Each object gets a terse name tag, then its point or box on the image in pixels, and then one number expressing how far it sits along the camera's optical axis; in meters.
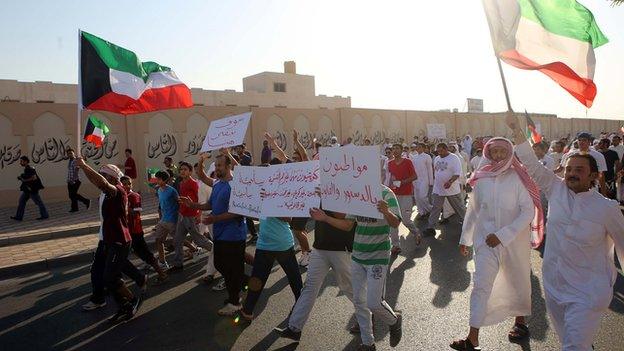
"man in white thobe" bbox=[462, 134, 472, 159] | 22.55
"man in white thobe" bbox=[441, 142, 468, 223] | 10.36
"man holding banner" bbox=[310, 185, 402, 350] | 3.98
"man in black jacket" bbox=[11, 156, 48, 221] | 12.37
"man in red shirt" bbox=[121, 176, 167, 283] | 6.45
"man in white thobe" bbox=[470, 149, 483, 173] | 12.11
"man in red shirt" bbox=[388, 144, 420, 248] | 8.48
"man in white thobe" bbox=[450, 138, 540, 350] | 4.06
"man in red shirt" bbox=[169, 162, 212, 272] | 7.13
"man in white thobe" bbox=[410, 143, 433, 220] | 11.26
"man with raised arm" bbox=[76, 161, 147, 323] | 5.14
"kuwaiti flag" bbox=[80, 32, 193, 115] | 6.00
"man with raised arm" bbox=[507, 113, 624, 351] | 3.06
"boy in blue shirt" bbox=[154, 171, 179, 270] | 7.15
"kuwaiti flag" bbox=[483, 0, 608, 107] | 3.79
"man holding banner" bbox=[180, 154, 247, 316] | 5.17
